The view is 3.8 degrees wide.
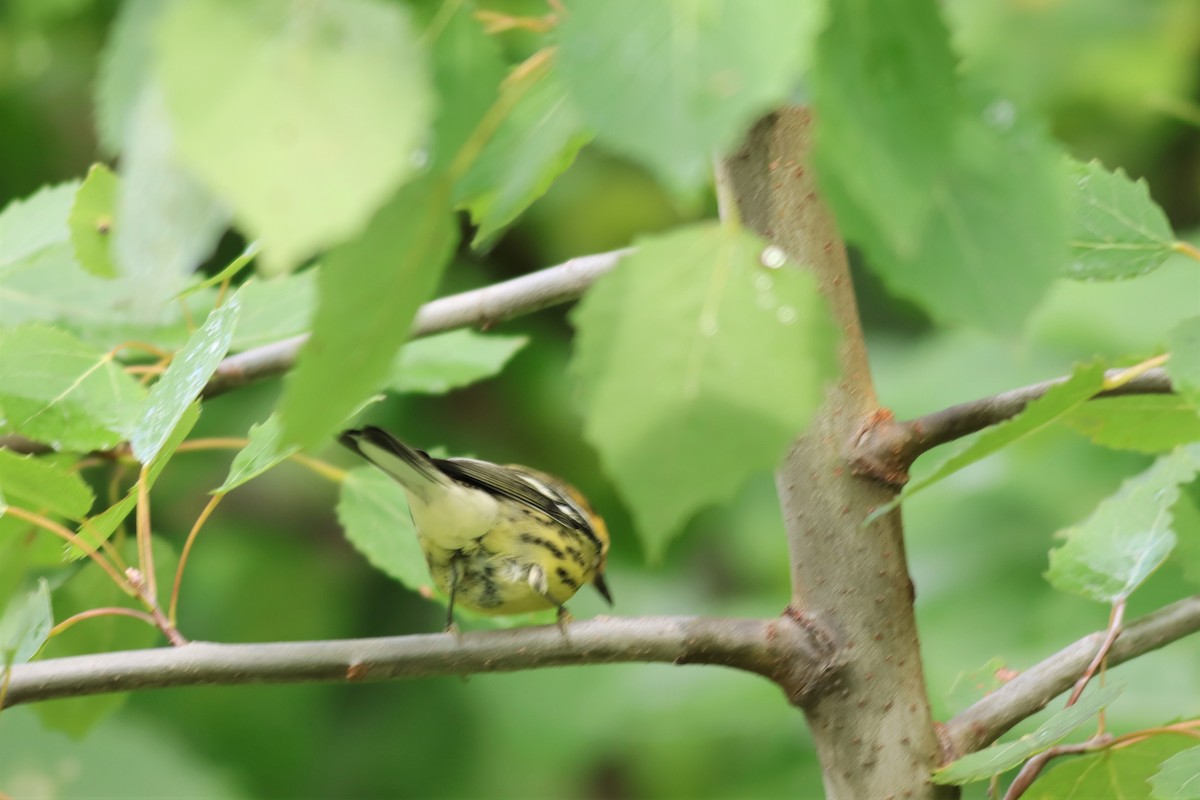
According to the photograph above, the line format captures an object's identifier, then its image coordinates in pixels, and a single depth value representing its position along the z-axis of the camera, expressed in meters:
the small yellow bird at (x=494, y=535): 7.55
